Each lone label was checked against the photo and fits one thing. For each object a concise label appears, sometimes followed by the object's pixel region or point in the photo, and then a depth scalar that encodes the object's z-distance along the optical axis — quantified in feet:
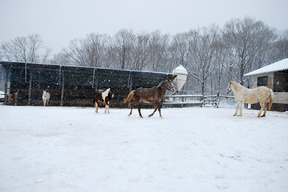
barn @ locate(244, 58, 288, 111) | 46.65
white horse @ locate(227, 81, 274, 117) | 27.31
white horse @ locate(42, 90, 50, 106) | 41.89
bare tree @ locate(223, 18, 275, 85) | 85.10
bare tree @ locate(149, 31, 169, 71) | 115.96
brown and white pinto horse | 31.76
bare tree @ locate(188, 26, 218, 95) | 103.30
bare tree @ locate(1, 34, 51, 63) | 117.80
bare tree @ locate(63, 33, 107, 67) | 110.83
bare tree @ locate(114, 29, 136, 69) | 111.04
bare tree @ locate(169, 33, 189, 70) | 116.88
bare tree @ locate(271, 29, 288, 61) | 89.45
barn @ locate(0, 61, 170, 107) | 41.68
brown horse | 25.79
